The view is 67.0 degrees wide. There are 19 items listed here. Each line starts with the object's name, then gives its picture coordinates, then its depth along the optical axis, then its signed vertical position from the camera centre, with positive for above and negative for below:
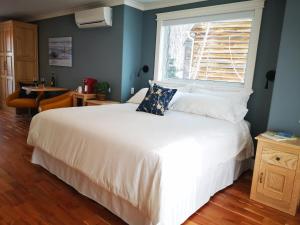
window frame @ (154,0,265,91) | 2.79 +0.70
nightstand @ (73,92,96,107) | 3.94 -0.47
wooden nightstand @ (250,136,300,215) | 1.94 -0.82
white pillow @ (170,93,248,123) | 2.55 -0.34
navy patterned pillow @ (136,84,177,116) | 2.64 -0.31
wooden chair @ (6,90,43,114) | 4.70 -0.74
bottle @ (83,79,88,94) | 4.11 -0.30
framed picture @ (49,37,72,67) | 4.67 +0.37
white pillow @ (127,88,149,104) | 3.40 -0.36
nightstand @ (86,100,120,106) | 3.71 -0.51
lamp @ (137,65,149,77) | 3.98 +0.09
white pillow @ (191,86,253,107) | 2.76 -0.18
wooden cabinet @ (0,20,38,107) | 5.17 +0.29
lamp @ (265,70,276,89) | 2.70 +0.07
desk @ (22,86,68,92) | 4.43 -0.43
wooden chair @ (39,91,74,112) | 3.89 -0.60
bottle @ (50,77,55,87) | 5.15 -0.32
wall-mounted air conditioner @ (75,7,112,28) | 3.71 +0.89
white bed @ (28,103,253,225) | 1.46 -0.64
